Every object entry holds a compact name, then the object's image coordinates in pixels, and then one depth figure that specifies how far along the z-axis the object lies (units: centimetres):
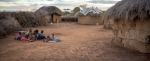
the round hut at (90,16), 2231
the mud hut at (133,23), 596
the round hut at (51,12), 2620
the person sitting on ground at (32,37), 902
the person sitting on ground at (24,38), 900
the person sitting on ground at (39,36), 922
